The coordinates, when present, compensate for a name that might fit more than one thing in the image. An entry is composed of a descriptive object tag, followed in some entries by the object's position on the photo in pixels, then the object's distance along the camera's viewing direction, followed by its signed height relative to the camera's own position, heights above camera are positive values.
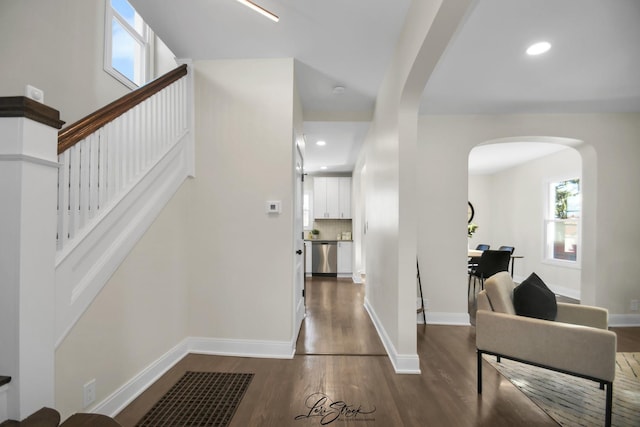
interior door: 3.08 -0.33
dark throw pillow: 2.21 -0.66
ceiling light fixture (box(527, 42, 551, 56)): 2.44 +1.42
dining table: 4.82 -0.67
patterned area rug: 1.89 -1.31
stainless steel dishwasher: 7.00 -1.04
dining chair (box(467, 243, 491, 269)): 4.97 -0.82
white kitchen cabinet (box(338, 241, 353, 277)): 7.00 -1.08
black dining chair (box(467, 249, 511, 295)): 4.45 -0.72
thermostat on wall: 2.75 +0.05
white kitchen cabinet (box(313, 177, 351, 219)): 7.47 +0.39
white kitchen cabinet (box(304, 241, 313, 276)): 6.99 -1.08
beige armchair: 1.79 -0.83
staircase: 1.15 +0.10
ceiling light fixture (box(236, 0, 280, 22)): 1.94 +1.39
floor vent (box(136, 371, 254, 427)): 1.79 -1.29
